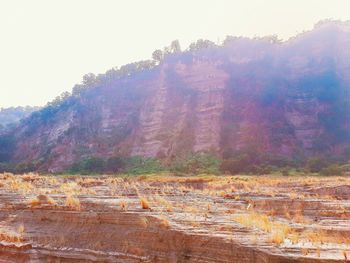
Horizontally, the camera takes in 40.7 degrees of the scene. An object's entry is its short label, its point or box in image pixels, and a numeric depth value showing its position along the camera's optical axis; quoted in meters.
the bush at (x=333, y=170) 46.12
